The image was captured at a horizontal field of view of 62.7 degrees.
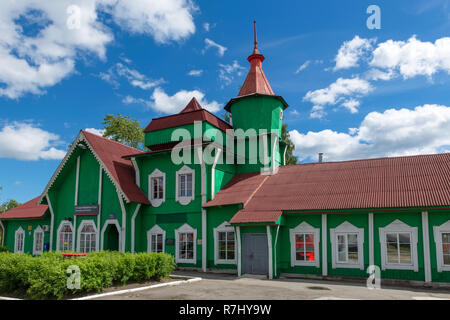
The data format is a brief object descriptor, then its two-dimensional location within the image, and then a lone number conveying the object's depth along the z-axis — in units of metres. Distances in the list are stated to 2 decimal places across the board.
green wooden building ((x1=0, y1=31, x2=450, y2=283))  14.87
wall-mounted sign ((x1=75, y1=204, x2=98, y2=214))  20.98
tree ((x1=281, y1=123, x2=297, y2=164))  35.88
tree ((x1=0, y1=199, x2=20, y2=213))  56.47
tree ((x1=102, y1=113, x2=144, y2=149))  38.00
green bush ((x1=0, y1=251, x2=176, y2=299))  11.00
